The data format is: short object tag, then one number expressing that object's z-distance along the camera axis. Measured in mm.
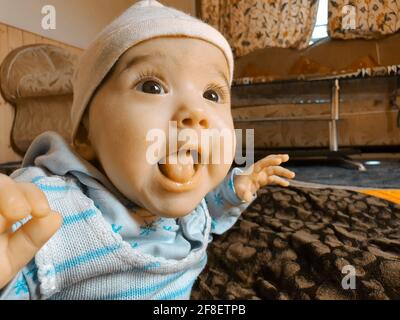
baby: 406
